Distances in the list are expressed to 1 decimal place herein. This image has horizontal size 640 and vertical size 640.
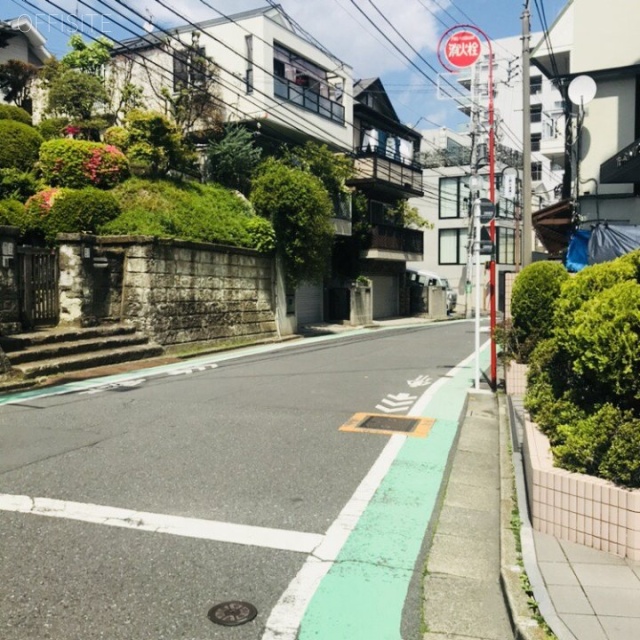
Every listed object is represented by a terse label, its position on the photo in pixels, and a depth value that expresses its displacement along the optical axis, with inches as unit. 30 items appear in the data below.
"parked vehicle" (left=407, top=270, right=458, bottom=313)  1493.6
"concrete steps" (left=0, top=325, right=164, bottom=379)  444.8
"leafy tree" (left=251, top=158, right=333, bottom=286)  792.9
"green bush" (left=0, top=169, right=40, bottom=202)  636.7
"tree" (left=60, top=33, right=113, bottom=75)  871.7
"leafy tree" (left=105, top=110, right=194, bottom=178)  705.0
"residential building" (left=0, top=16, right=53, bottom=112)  995.3
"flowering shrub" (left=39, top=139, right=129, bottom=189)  642.2
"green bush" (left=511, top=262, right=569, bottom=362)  366.0
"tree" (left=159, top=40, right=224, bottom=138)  884.0
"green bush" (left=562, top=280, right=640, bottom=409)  161.8
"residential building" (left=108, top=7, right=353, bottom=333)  909.2
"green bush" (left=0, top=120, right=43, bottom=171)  676.7
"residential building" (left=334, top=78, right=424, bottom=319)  1178.6
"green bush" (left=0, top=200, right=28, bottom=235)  586.6
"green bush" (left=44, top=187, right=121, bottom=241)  592.1
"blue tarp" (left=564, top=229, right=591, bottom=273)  499.2
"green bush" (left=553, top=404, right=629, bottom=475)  162.4
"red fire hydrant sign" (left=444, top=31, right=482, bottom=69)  618.2
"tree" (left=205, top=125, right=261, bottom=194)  845.2
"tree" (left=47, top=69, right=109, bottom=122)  800.9
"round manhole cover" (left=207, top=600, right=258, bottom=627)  129.3
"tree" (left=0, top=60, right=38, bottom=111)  937.5
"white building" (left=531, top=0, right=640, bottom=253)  587.5
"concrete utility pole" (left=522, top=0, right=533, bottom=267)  539.5
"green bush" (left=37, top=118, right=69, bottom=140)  796.6
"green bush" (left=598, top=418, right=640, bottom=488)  152.6
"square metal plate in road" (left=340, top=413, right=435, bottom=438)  297.8
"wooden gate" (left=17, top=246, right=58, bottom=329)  498.8
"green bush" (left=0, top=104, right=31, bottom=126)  745.6
